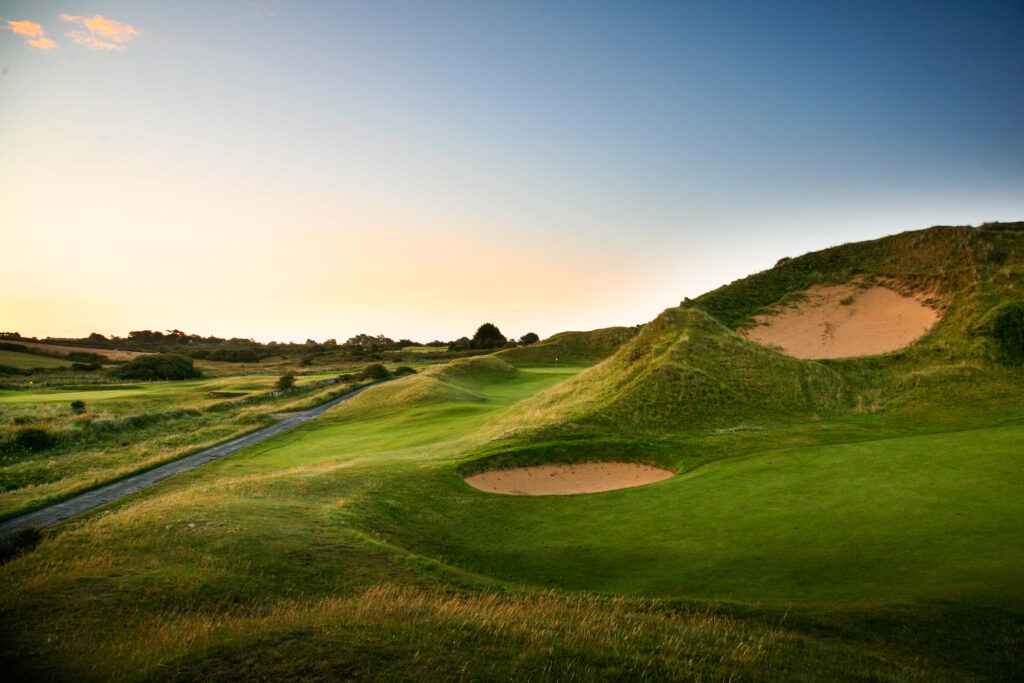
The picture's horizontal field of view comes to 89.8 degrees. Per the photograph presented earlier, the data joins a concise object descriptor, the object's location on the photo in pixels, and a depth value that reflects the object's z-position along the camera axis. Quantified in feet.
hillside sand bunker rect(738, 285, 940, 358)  89.30
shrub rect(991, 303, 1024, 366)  74.59
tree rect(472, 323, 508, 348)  411.54
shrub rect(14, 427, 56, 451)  88.69
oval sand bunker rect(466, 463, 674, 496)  54.65
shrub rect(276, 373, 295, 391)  193.77
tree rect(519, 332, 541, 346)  410.72
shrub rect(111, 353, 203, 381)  244.14
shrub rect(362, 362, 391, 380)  236.84
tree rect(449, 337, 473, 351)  433.48
